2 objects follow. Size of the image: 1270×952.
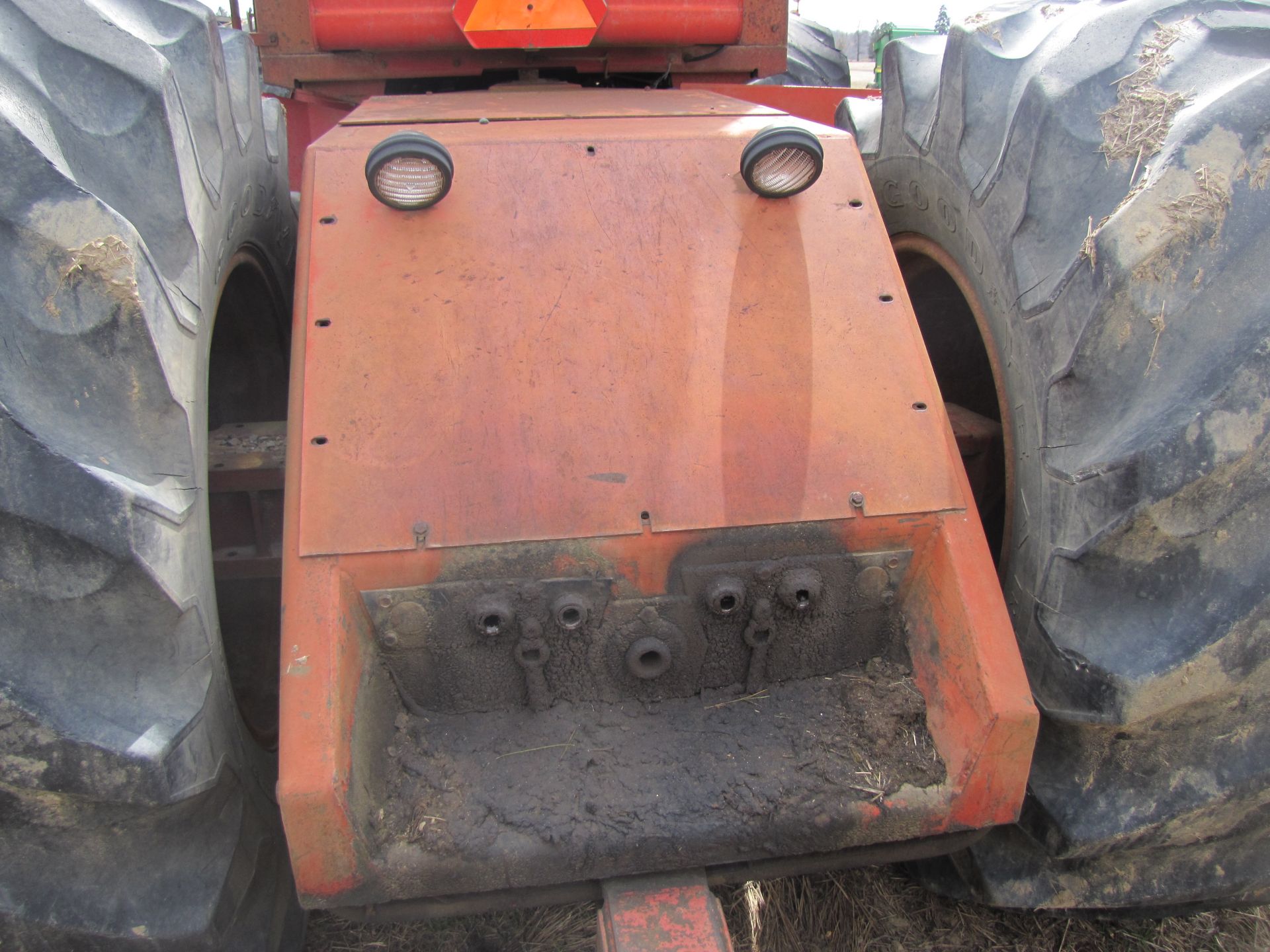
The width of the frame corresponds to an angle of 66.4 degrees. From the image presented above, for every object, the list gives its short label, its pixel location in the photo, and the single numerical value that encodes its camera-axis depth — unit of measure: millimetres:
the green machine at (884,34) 12813
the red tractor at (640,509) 1438
